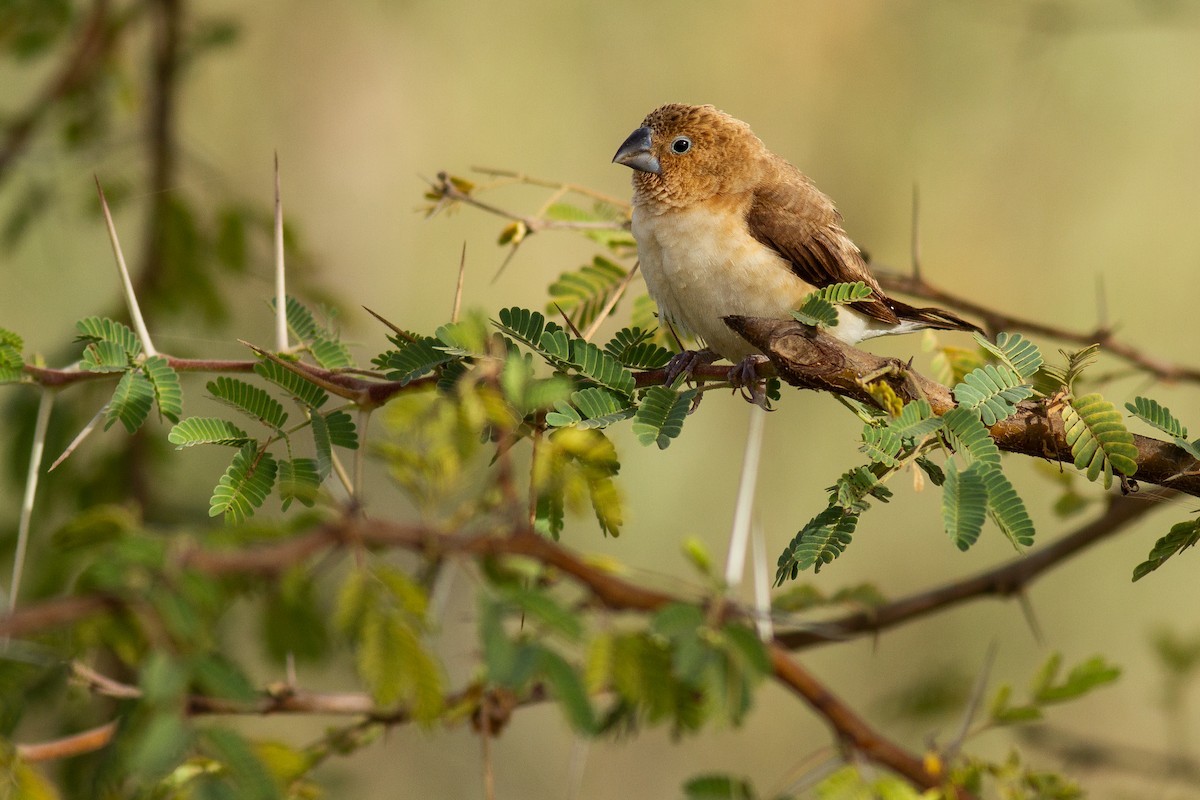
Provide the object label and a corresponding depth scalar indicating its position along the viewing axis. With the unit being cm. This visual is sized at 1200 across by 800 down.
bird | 756
